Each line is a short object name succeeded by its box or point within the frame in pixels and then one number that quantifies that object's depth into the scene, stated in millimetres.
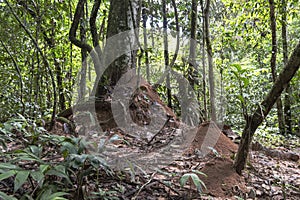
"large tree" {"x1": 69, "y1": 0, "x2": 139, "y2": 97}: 4570
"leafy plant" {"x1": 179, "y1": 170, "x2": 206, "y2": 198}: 2092
